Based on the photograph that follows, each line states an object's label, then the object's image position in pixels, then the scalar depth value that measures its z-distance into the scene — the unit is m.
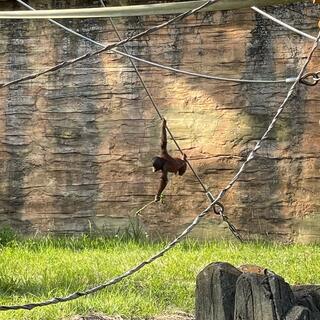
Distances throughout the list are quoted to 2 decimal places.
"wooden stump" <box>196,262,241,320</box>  3.35
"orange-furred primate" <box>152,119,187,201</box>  8.92
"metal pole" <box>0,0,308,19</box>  6.29
